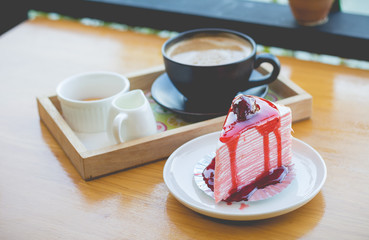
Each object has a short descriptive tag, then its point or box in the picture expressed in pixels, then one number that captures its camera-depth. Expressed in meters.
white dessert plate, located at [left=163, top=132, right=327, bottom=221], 0.85
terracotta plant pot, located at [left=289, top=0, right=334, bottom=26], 1.55
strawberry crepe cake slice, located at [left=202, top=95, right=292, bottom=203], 0.87
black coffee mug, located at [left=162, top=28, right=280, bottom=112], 1.11
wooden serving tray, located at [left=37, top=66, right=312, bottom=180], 1.02
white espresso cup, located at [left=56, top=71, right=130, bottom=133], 1.12
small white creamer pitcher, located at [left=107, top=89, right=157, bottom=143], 1.02
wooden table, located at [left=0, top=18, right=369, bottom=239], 0.87
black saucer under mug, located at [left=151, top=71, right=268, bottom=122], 1.14
